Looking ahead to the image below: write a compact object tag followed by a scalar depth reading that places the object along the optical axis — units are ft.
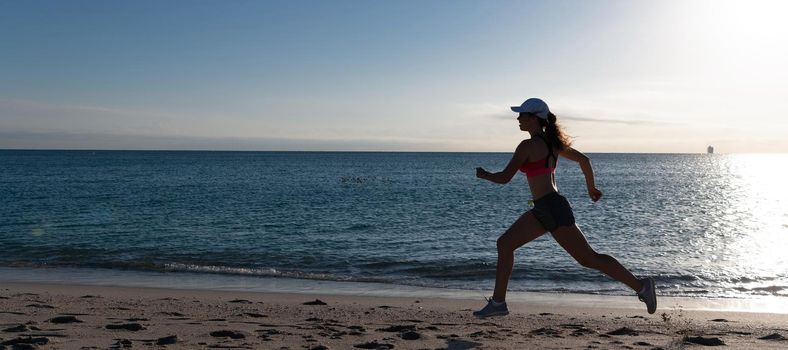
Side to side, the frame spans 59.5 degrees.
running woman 18.89
